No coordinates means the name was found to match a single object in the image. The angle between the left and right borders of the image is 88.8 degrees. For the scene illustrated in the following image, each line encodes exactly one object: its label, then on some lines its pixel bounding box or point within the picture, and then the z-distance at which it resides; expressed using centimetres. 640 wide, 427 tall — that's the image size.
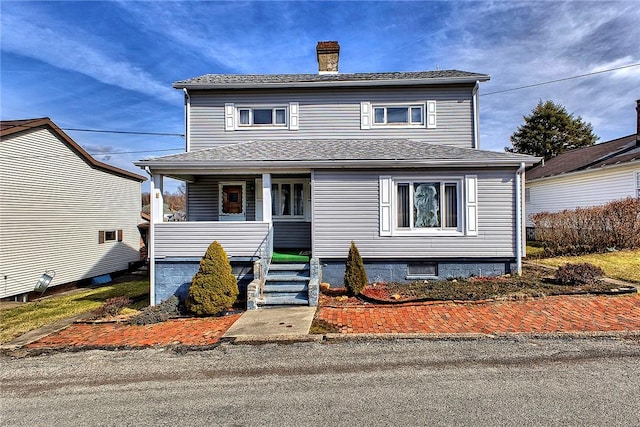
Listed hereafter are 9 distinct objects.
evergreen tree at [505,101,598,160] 3582
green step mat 928
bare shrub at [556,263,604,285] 830
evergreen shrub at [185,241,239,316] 722
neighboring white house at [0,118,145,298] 1177
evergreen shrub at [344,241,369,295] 812
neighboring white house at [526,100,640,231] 1608
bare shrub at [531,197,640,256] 1262
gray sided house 880
